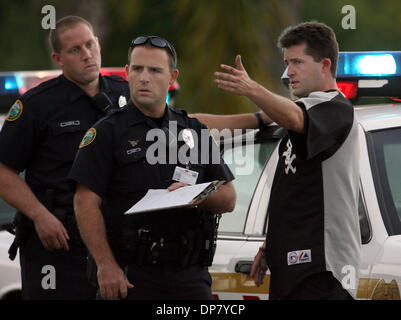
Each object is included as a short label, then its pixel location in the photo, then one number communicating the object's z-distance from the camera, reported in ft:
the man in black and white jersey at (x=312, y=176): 24.30
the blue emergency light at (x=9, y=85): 37.45
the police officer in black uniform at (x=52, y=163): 28.99
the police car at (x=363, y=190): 27.17
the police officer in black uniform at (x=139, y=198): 25.30
